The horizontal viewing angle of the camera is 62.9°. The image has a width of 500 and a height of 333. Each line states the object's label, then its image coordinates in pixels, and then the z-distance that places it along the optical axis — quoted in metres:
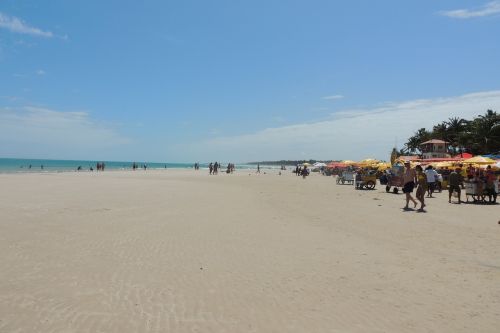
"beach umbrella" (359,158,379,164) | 47.41
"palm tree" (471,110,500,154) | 57.19
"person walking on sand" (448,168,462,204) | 18.25
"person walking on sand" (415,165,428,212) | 15.44
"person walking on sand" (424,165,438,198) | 21.47
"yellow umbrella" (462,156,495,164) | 26.62
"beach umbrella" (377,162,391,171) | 42.28
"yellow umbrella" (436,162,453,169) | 31.39
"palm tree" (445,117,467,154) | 75.00
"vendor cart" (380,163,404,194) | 24.35
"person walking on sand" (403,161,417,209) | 15.68
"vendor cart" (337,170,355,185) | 33.73
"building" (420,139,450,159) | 66.88
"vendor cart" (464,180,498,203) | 18.62
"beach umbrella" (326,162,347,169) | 65.10
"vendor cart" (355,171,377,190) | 27.28
